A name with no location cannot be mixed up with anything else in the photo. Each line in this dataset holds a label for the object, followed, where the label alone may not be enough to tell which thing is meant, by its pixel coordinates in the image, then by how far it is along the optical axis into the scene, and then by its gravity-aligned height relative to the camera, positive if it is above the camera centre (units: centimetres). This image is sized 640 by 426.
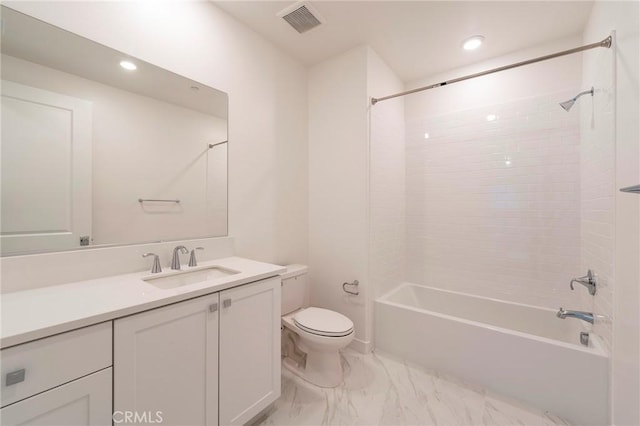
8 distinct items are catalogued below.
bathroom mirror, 111 +35
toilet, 175 -84
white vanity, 77 -50
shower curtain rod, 142 +95
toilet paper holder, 222 -65
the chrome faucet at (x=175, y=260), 150 -27
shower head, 177 +76
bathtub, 148 -94
